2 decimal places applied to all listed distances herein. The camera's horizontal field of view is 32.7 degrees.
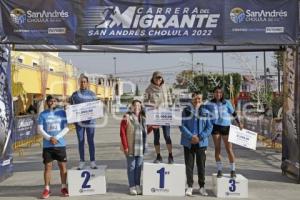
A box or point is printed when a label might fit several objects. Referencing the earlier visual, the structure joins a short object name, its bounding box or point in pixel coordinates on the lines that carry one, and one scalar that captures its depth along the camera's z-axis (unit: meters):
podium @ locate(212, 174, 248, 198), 10.05
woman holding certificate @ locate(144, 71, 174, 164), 10.79
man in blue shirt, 9.94
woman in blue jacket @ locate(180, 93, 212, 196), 10.08
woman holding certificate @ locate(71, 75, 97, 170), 10.62
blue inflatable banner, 11.18
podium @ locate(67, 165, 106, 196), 10.09
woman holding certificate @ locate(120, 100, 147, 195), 10.12
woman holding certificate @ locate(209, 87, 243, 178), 10.50
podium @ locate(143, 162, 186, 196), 10.06
